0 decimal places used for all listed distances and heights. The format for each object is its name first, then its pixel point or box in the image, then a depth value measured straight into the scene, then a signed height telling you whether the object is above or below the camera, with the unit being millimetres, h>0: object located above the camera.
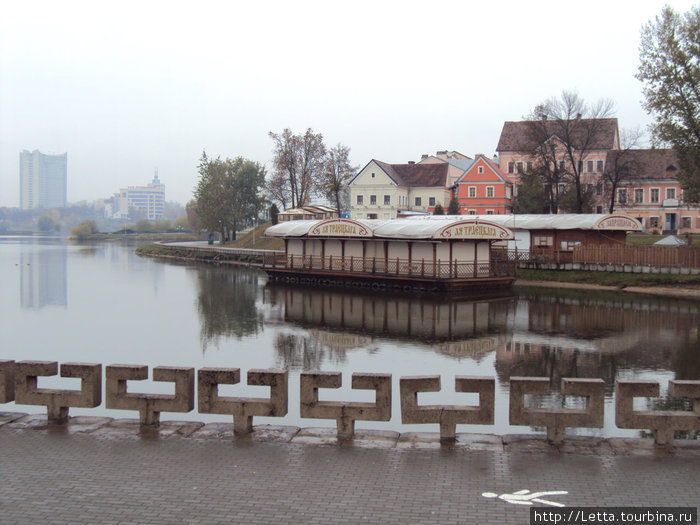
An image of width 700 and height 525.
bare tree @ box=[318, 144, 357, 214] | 78181 +9767
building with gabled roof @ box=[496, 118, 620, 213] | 55500 +10768
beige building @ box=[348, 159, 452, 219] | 76000 +7273
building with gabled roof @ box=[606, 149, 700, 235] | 65062 +5793
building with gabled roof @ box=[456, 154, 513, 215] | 71562 +6976
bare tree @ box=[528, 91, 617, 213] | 54531 +10194
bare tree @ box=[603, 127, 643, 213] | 55688 +7726
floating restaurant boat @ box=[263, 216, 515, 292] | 36688 -169
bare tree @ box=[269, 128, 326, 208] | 77625 +10806
